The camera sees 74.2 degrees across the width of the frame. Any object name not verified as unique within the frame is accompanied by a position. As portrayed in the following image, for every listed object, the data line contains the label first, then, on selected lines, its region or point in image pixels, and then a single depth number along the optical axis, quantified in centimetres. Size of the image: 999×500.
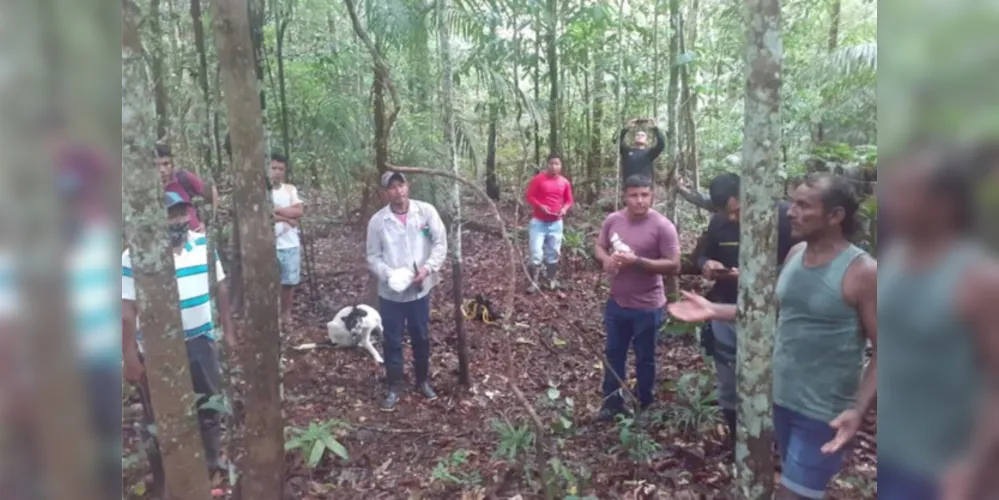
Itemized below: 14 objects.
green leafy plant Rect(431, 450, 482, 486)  377
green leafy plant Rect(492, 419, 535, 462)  393
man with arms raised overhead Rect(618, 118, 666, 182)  667
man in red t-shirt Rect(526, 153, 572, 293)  776
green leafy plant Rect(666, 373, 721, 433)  423
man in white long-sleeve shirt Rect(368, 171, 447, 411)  477
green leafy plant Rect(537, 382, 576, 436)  443
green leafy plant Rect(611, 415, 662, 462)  388
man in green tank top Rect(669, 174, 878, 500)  236
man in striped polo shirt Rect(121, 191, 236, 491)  350
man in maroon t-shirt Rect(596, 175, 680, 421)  423
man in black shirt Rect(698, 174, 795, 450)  347
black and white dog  592
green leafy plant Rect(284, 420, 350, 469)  389
